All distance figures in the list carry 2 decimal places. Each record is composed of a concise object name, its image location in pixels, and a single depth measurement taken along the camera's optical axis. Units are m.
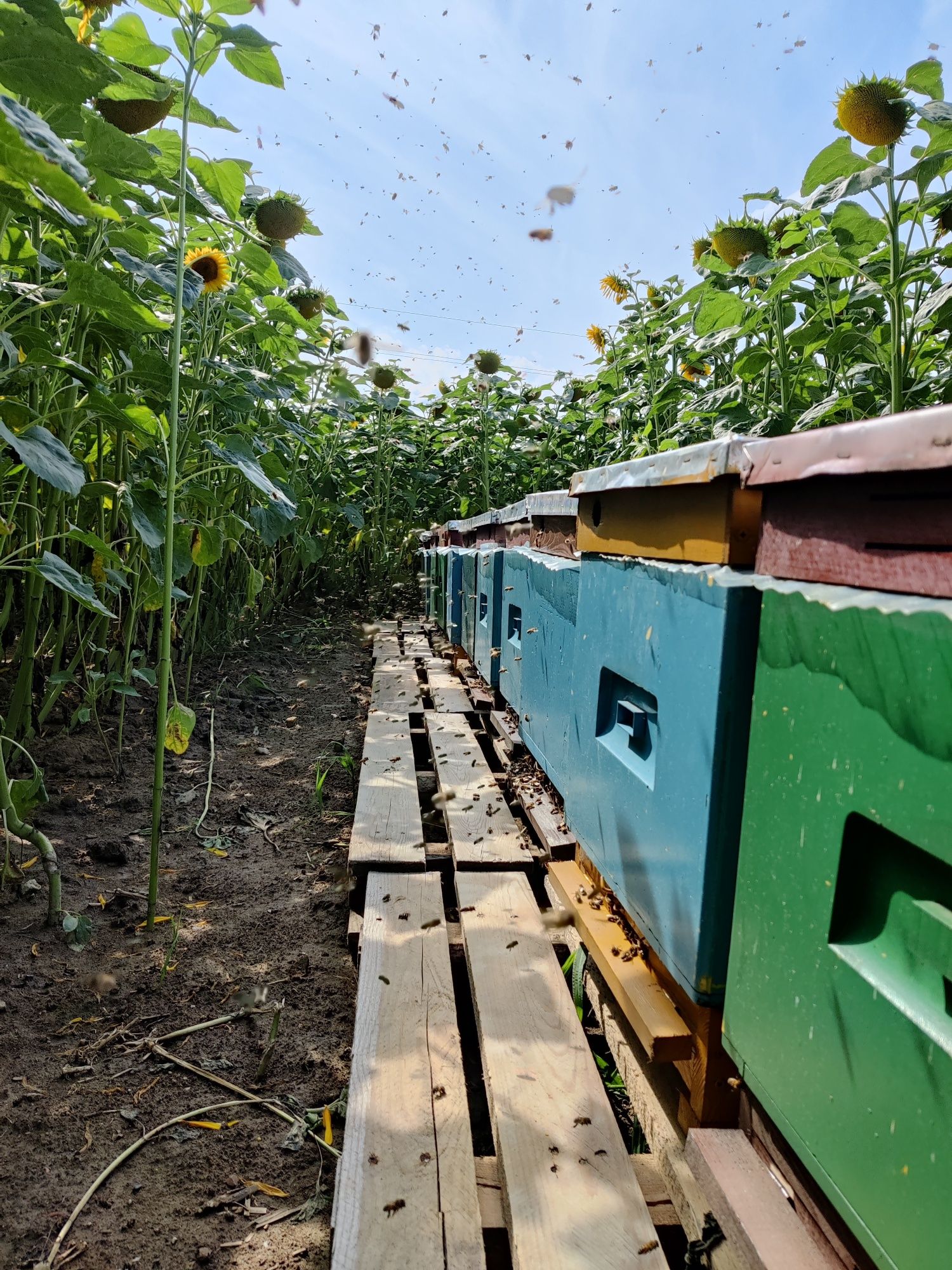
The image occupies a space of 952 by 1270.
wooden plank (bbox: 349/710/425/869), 2.11
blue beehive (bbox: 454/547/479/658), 4.29
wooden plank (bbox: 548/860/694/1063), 1.13
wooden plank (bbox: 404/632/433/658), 5.48
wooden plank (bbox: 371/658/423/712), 3.94
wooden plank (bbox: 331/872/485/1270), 1.02
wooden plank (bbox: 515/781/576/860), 1.98
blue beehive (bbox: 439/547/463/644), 4.99
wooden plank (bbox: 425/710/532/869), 2.15
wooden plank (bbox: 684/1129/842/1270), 0.83
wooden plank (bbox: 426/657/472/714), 3.78
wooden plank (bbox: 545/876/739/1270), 1.03
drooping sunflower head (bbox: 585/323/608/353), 5.55
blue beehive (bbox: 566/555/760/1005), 1.02
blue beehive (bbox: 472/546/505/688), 3.30
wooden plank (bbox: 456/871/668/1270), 1.00
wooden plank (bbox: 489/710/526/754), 2.94
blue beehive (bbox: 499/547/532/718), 2.71
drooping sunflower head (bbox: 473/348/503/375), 6.89
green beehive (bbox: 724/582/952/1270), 0.67
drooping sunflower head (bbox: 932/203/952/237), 2.41
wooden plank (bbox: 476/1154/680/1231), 1.07
